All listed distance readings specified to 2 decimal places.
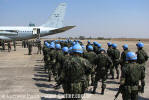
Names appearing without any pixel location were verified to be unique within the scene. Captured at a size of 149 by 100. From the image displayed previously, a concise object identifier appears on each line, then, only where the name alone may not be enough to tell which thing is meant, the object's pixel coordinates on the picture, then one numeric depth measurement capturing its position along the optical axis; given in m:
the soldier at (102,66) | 5.66
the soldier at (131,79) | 3.45
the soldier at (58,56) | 6.39
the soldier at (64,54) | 6.03
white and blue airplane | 28.64
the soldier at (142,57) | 6.32
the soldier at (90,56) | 6.46
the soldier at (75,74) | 3.29
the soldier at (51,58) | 6.79
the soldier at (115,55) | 7.61
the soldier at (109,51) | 7.74
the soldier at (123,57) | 6.87
